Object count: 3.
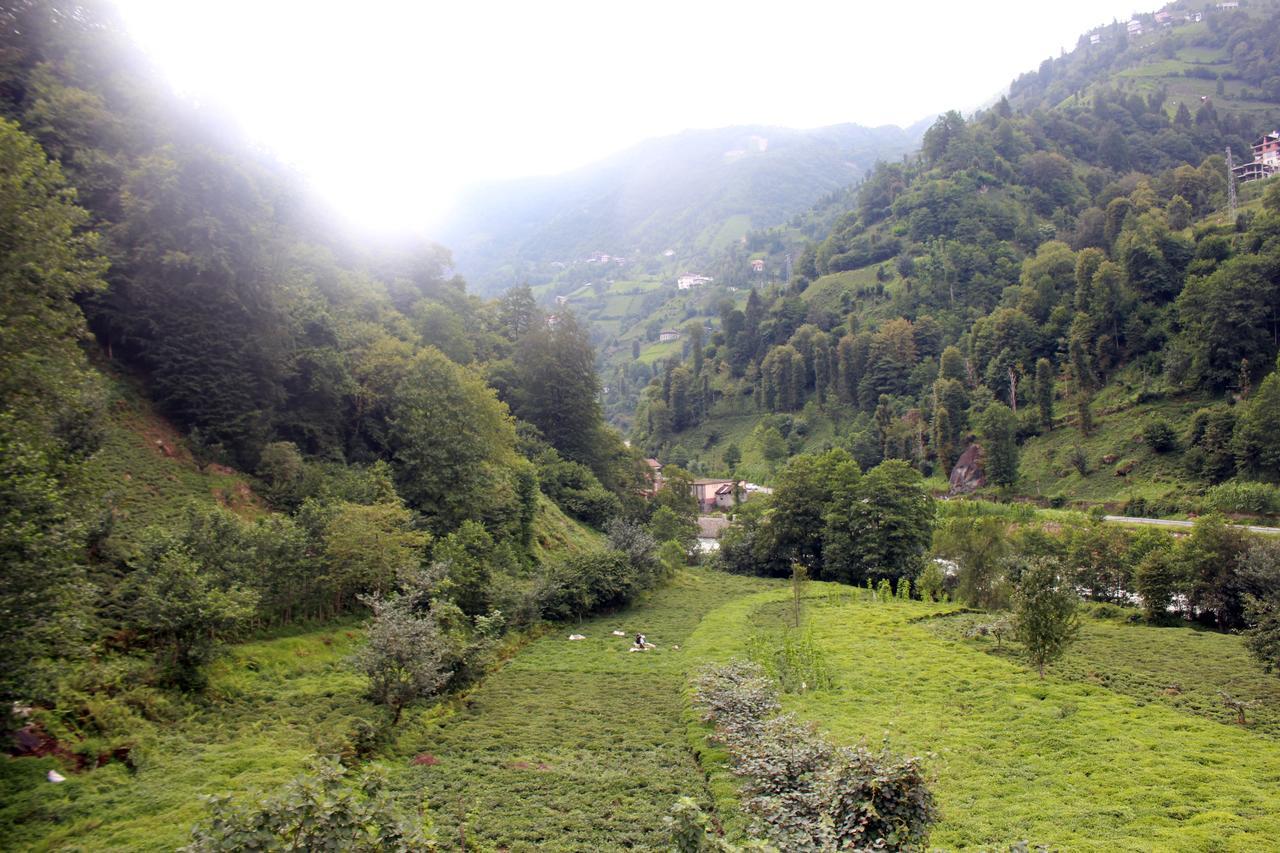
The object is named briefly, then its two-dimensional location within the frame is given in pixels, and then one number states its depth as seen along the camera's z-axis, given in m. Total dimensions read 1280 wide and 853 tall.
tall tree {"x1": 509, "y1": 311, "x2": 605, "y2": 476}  55.19
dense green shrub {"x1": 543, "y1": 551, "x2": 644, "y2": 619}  31.33
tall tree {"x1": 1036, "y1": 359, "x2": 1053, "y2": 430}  66.19
